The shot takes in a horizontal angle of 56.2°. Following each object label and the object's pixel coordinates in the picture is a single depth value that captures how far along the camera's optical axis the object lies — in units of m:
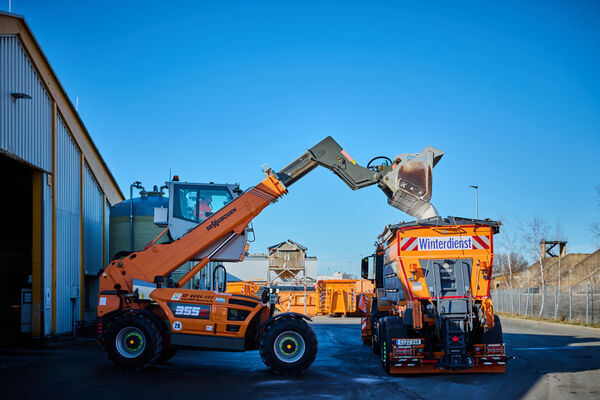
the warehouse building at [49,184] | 15.21
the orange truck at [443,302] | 11.32
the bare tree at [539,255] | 45.56
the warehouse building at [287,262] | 40.84
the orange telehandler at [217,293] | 11.68
